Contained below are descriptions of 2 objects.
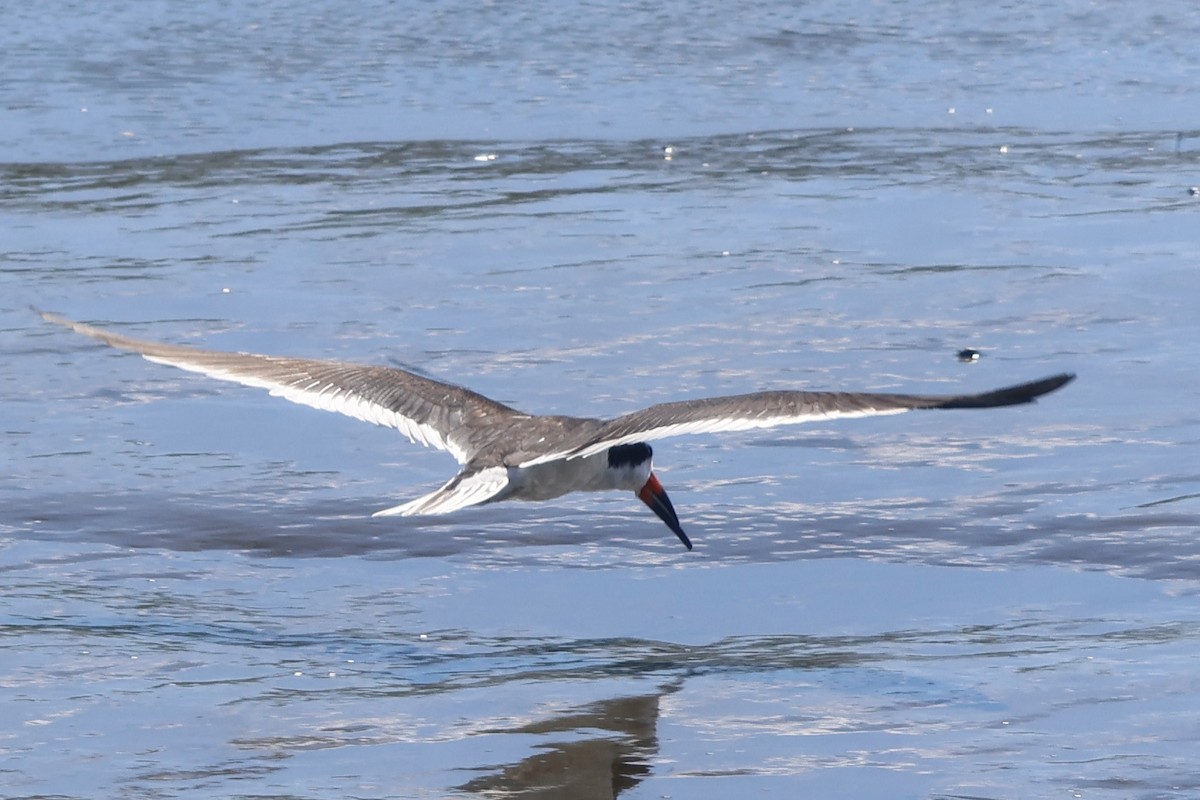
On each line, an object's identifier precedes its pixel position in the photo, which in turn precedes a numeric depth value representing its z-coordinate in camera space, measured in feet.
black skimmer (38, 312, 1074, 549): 37.93
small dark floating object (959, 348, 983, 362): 56.44
